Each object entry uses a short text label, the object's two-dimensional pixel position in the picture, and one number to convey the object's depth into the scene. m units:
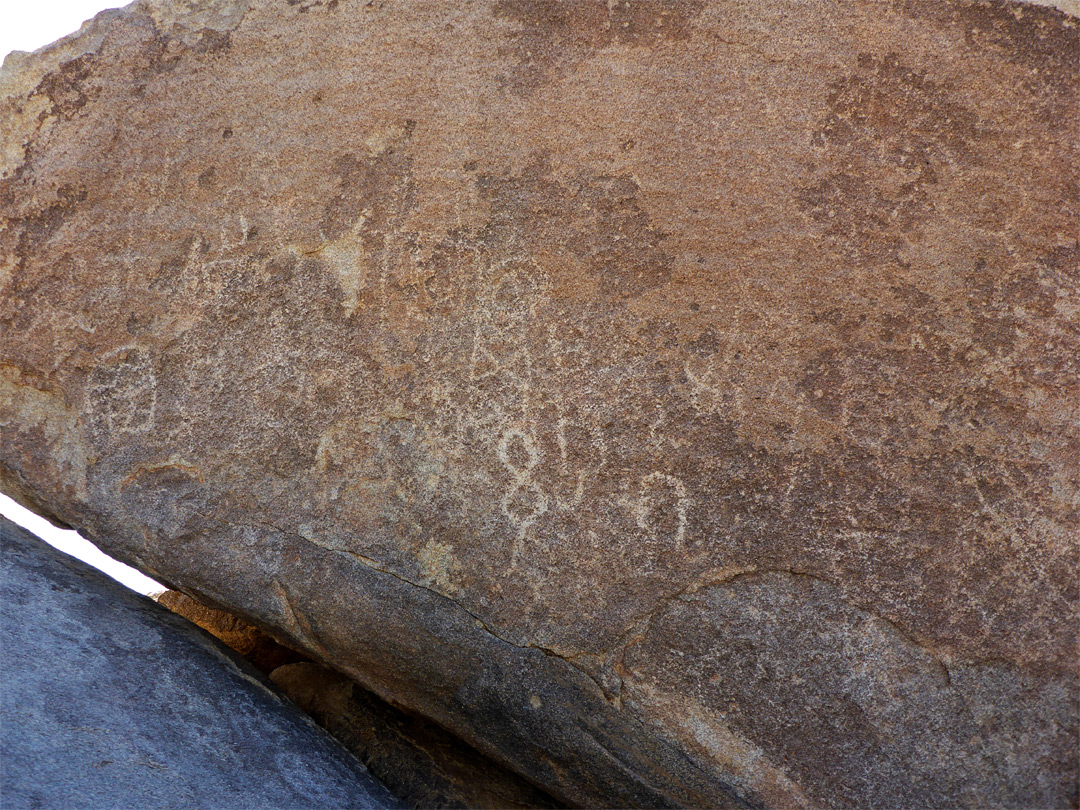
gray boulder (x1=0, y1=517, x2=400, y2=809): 1.20
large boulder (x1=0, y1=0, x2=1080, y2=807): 1.25
